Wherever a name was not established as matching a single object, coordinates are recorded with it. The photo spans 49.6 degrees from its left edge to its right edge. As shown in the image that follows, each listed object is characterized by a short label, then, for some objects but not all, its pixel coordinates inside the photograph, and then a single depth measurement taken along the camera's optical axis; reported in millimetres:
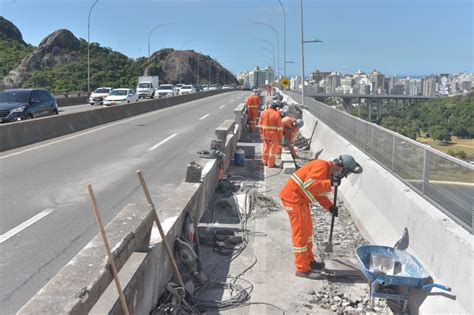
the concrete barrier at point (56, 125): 15805
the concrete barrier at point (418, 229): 4414
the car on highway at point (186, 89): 69300
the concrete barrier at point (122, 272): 3443
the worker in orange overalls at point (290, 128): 14203
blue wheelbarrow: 4961
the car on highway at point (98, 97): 41562
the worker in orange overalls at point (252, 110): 22391
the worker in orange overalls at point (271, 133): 13180
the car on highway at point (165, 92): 58209
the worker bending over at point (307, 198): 6254
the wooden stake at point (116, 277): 3791
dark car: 19733
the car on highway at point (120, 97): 37094
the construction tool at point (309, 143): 17562
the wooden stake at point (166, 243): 5055
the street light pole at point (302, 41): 24105
